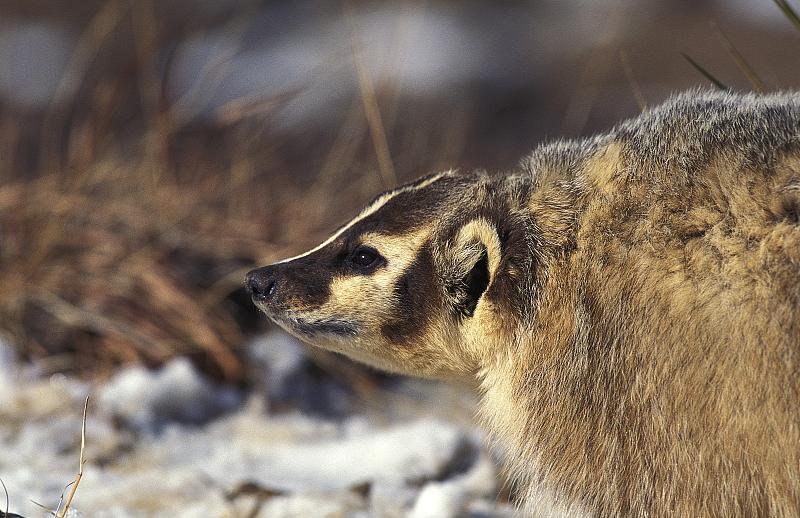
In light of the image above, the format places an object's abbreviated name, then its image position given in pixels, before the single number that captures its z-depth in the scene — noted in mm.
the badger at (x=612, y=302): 4332
